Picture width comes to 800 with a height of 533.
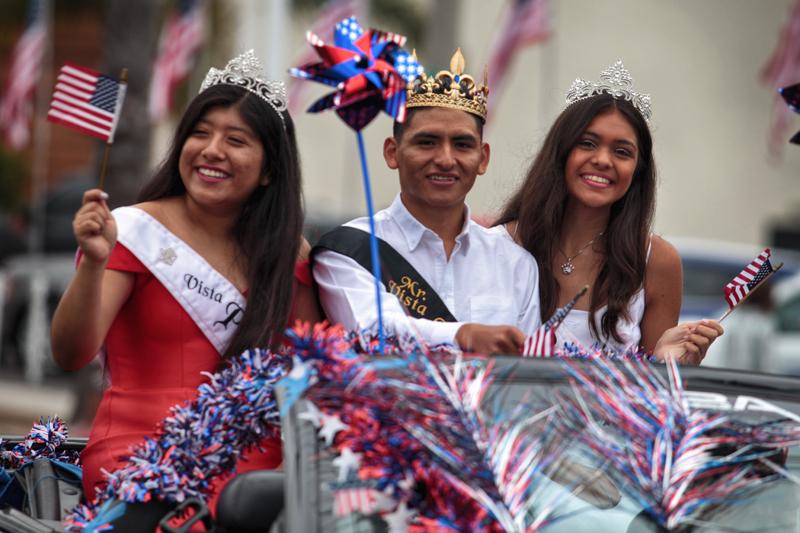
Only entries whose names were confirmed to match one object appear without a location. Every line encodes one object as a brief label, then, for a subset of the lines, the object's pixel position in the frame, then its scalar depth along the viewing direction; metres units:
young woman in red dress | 8.49
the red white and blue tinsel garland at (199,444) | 7.21
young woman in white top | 9.64
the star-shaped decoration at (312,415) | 6.11
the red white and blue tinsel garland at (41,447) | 8.85
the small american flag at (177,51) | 32.09
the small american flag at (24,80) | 33.53
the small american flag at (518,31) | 31.55
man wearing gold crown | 8.90
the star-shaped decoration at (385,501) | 5.85
